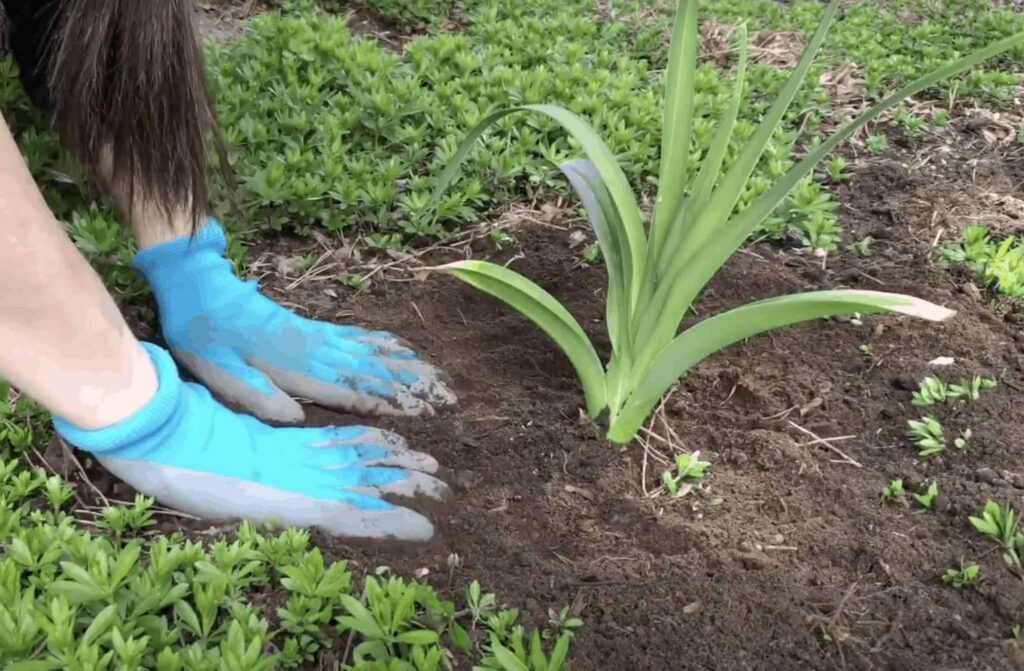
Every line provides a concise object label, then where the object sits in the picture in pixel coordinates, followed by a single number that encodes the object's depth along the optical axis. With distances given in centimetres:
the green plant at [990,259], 90
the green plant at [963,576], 68
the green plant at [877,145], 114
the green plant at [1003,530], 69
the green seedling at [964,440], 77
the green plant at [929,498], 73
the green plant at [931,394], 80
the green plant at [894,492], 74
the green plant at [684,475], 76
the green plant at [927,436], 77
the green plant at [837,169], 109
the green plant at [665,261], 69
